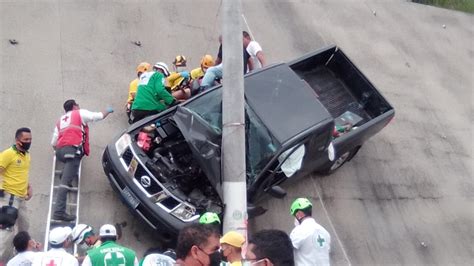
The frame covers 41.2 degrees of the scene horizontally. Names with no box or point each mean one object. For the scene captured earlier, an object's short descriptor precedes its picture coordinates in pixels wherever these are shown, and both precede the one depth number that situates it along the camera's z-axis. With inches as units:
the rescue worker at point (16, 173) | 303.4
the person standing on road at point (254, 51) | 413.6
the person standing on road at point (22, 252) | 256.7
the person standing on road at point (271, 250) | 159.6
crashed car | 317.1
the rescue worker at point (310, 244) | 270.1
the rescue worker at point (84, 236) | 283.1
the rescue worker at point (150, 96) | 374.0
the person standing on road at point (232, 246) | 195.5
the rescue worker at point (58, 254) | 242.2
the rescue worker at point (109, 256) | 232.8
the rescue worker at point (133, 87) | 392.8
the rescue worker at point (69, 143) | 329.7
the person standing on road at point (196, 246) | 168.1
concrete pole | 301.6
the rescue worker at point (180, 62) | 412.8
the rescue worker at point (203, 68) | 409.4
